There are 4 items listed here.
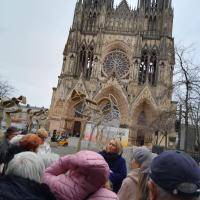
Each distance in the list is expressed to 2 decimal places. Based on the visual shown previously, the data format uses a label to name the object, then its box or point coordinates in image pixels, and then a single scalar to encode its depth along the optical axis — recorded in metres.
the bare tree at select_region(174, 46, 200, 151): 9.99
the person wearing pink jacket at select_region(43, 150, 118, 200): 1.45
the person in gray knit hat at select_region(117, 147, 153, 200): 2.15
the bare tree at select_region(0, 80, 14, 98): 24.45
